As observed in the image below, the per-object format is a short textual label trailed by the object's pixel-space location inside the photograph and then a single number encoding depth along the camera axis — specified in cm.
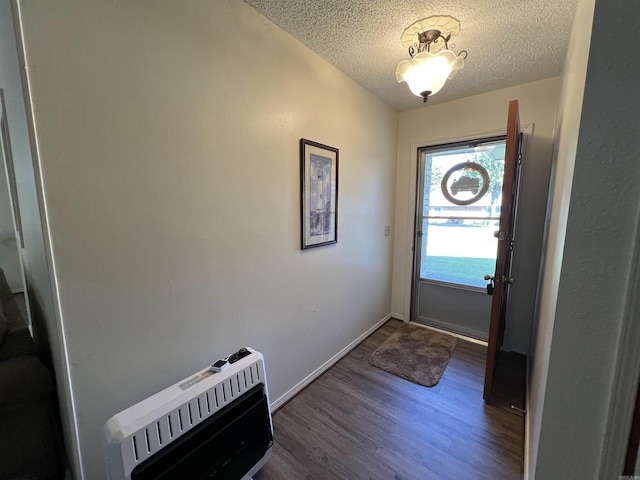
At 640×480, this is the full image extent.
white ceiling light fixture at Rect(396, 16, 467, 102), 134
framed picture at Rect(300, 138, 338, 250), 176
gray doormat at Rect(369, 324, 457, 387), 209
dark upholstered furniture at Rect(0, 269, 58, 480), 105
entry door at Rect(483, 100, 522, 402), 158
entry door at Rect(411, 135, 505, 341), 250
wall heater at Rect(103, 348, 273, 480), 84
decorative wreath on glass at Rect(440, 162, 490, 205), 253
